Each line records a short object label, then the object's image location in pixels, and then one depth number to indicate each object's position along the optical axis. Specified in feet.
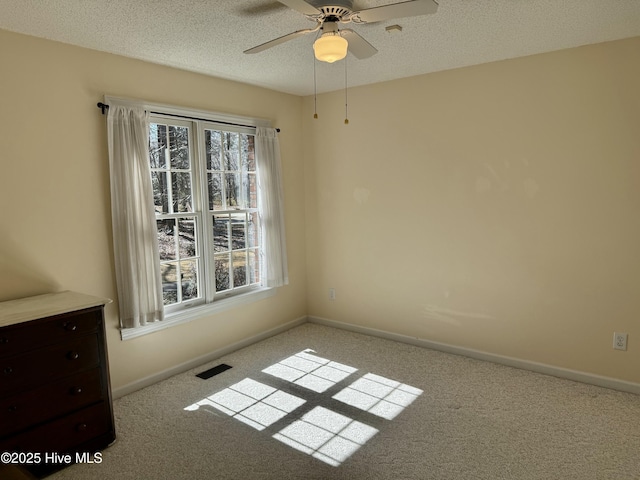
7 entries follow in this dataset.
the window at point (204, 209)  11.47
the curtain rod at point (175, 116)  9.76
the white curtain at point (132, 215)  9.98
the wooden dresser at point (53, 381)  7.10
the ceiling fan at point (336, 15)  6.28
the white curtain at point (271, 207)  13.62
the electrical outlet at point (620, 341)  10.16
